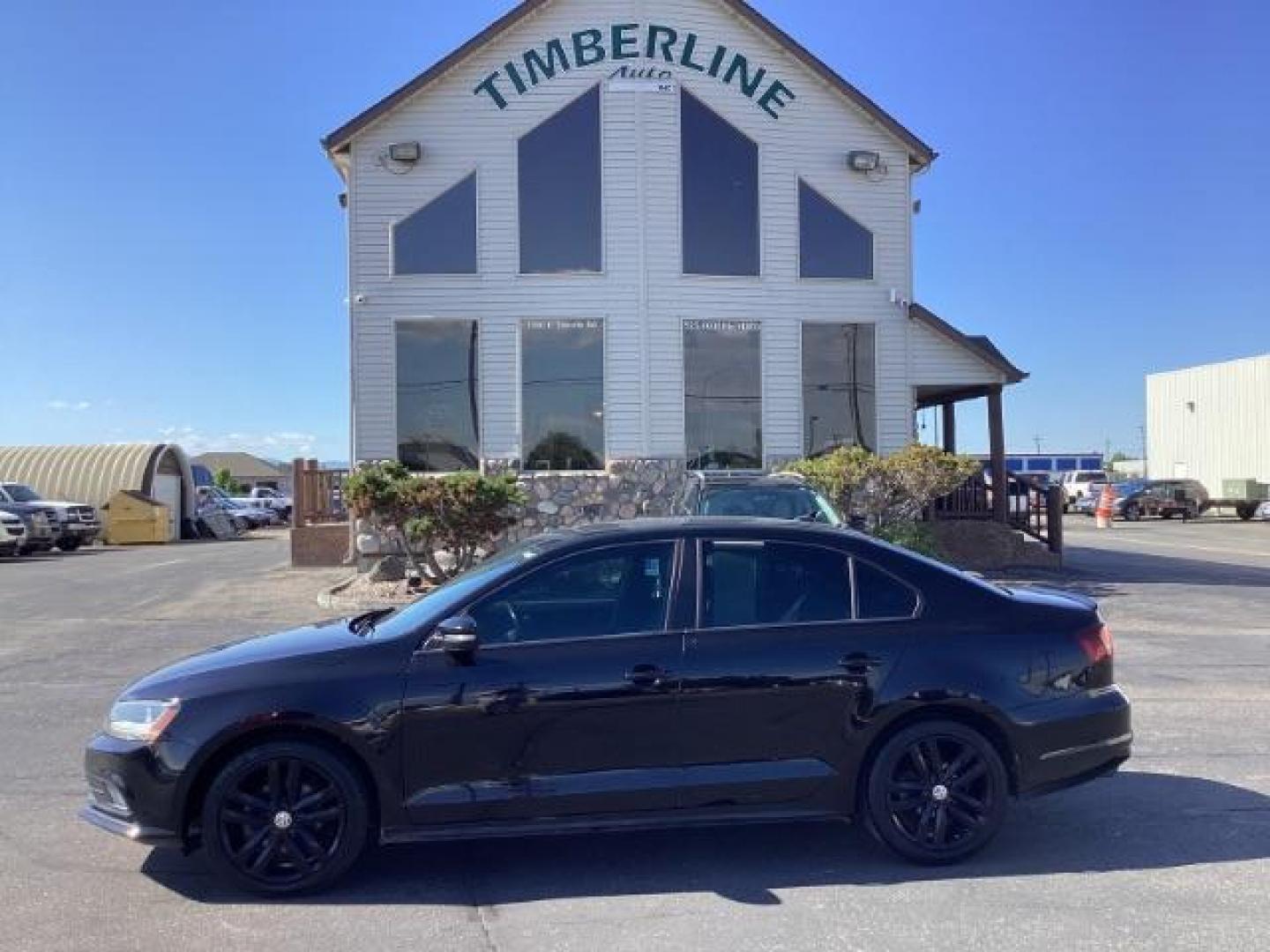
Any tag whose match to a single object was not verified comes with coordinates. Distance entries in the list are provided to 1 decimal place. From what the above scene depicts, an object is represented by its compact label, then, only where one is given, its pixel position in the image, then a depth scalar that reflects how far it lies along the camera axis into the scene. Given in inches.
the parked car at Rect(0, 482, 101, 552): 1288.1
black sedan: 197.0
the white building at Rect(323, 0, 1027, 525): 738.8
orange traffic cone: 1547.7
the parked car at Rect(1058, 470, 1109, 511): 2081.7
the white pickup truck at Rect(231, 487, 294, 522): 2127.2
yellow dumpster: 1470.2
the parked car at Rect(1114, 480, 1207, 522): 1785.2
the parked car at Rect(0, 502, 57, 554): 1214.3
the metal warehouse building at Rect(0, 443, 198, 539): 1558.8
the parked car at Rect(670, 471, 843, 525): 444.1
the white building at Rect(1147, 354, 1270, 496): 1856.5
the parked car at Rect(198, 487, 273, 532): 1792.6
